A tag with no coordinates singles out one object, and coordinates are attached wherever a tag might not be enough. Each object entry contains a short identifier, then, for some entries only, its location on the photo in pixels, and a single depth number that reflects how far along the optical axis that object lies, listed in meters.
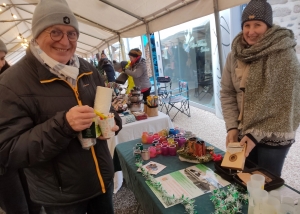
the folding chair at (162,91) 4.71
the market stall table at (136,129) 2.11
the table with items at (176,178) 0.92
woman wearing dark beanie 1.03
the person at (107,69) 4.36
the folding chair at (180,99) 4.14
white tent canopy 2.46
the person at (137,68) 3.29
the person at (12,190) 1.52
